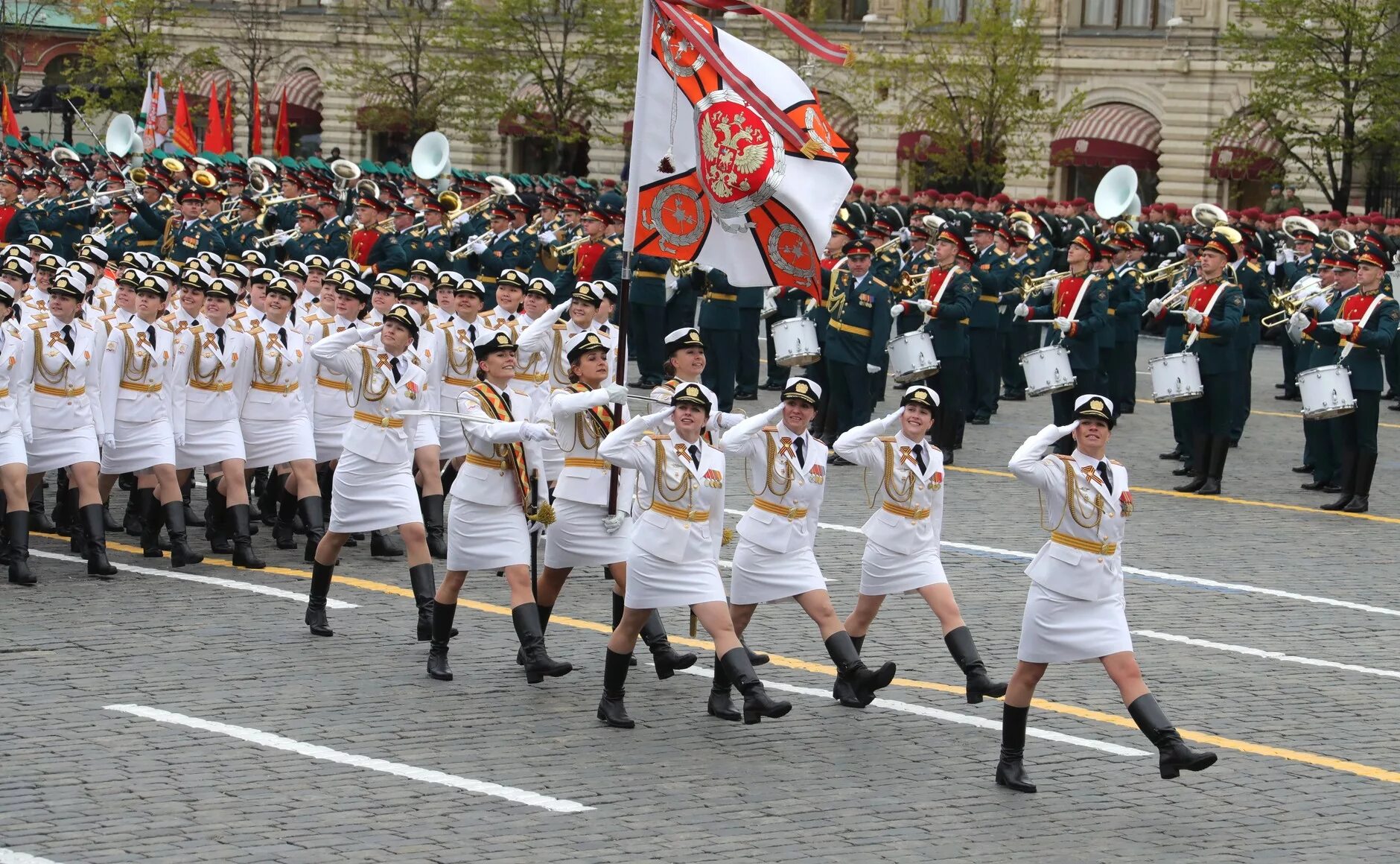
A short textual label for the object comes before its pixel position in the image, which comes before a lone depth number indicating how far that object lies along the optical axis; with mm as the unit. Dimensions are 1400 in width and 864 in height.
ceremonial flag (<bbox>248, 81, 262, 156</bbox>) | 51188
